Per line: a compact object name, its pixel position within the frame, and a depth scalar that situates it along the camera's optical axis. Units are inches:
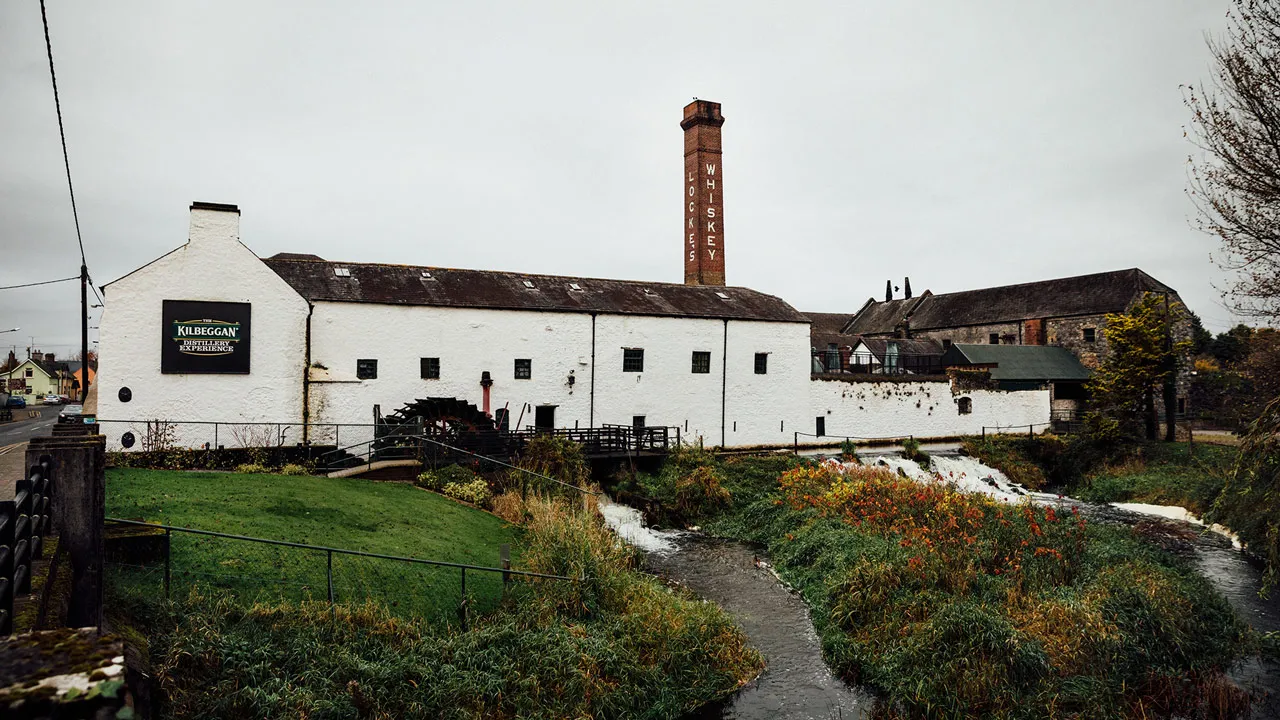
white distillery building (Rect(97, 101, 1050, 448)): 799.7
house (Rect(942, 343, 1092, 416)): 1505.9
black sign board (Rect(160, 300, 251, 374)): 798.5
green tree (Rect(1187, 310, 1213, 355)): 1642.5
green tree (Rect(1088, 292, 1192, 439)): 1196.5
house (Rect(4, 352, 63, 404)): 2908.5
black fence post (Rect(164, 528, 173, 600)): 339.2
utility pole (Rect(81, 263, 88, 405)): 809.3
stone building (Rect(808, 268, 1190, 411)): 1633.9
